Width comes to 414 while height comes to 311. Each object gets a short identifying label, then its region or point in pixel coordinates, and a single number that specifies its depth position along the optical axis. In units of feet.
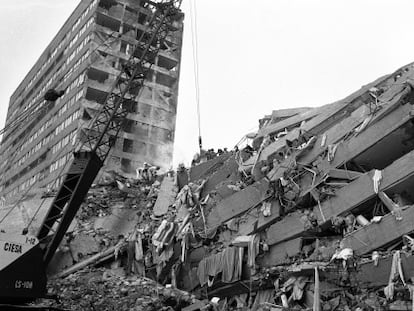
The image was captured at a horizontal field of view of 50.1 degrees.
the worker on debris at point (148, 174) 71.82
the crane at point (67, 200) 37.91
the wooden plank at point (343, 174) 38.60
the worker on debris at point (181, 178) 61.26
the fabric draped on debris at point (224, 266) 41.37
